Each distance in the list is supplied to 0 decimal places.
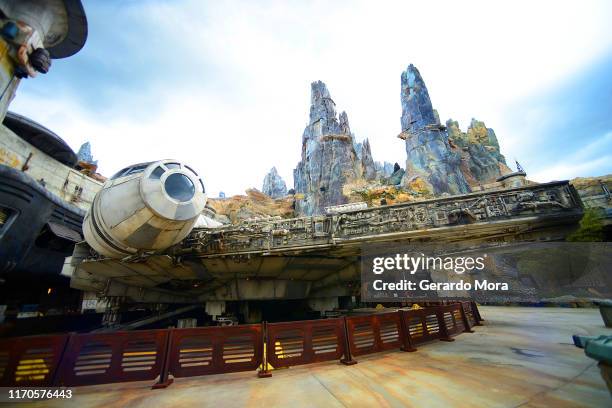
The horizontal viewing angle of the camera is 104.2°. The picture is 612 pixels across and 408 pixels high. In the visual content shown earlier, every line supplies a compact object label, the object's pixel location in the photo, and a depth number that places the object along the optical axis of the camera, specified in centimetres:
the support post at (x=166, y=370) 475
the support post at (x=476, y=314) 1209
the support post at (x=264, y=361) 523
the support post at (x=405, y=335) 708
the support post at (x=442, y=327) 829
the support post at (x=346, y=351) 596
